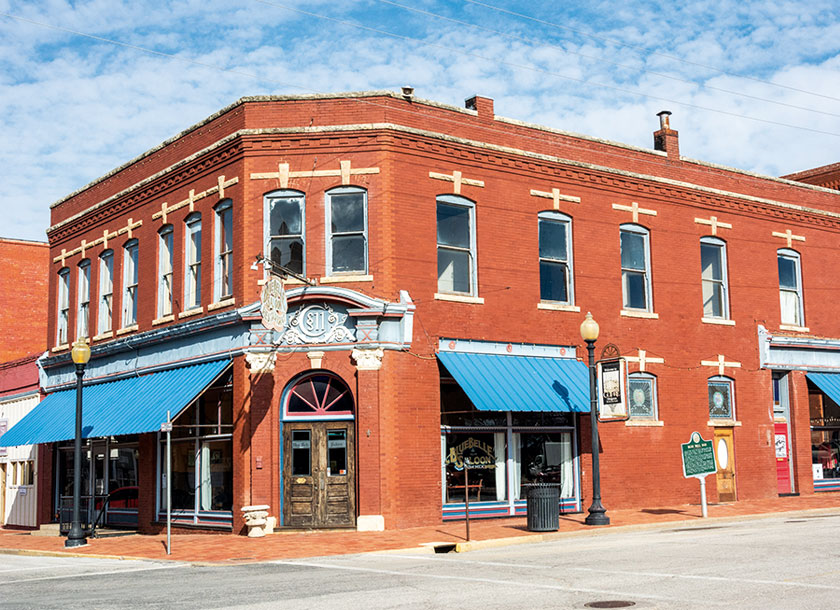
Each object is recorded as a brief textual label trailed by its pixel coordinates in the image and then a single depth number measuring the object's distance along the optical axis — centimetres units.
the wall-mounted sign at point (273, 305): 2030
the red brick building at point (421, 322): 2133
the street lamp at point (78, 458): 2078
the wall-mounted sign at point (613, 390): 2123
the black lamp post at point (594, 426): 2023
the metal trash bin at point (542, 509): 1906
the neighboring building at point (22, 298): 3938
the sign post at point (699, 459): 2204
